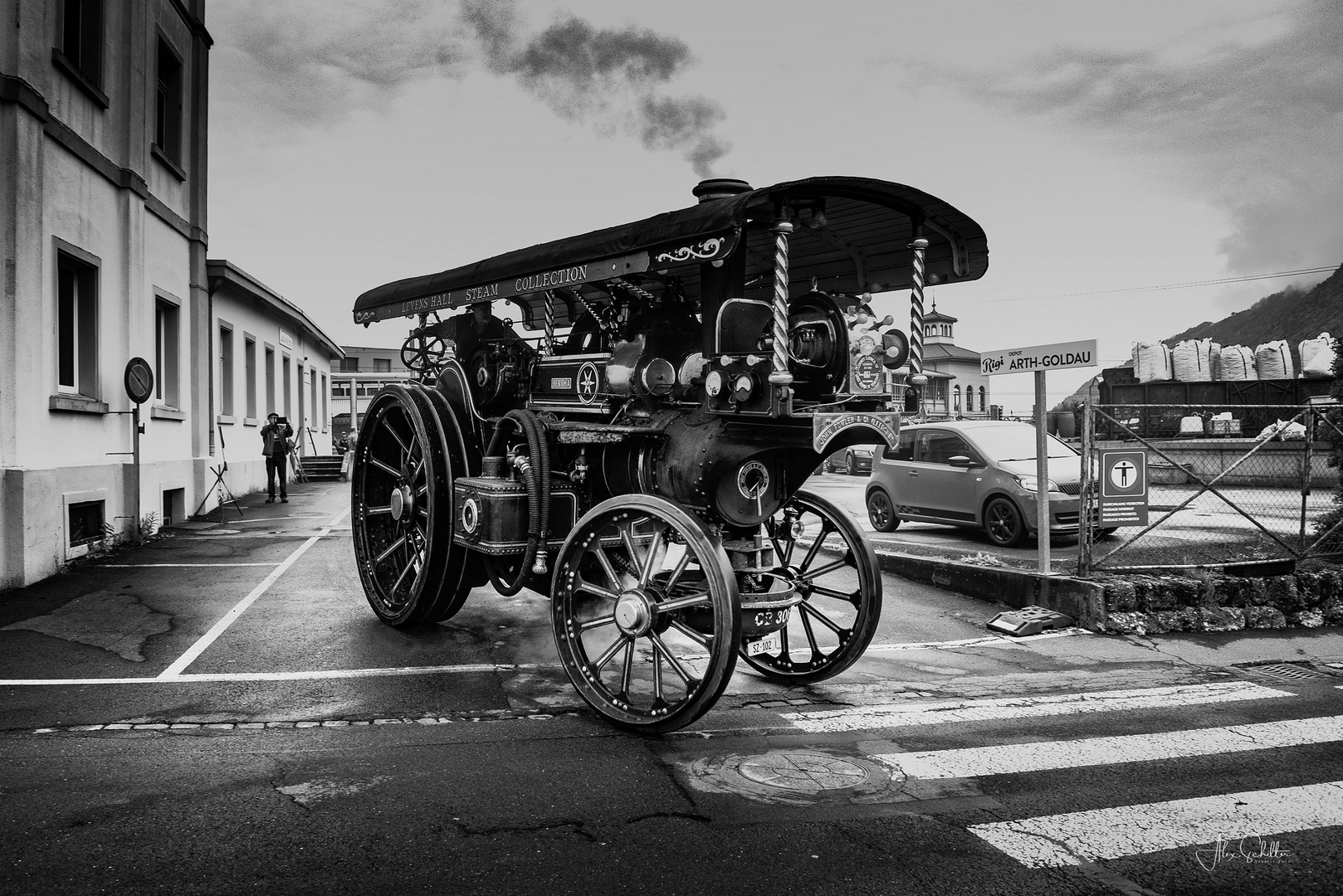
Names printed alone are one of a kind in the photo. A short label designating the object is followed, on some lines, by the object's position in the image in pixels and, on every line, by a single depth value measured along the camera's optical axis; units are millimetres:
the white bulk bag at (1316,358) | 25023
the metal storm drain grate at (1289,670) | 6391
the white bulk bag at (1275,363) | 26938
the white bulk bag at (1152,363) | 27391
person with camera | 19547
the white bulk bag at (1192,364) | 27344
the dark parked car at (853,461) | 33688
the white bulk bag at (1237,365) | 26969
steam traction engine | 4820
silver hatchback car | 12047
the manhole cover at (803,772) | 4105
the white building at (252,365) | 19500
